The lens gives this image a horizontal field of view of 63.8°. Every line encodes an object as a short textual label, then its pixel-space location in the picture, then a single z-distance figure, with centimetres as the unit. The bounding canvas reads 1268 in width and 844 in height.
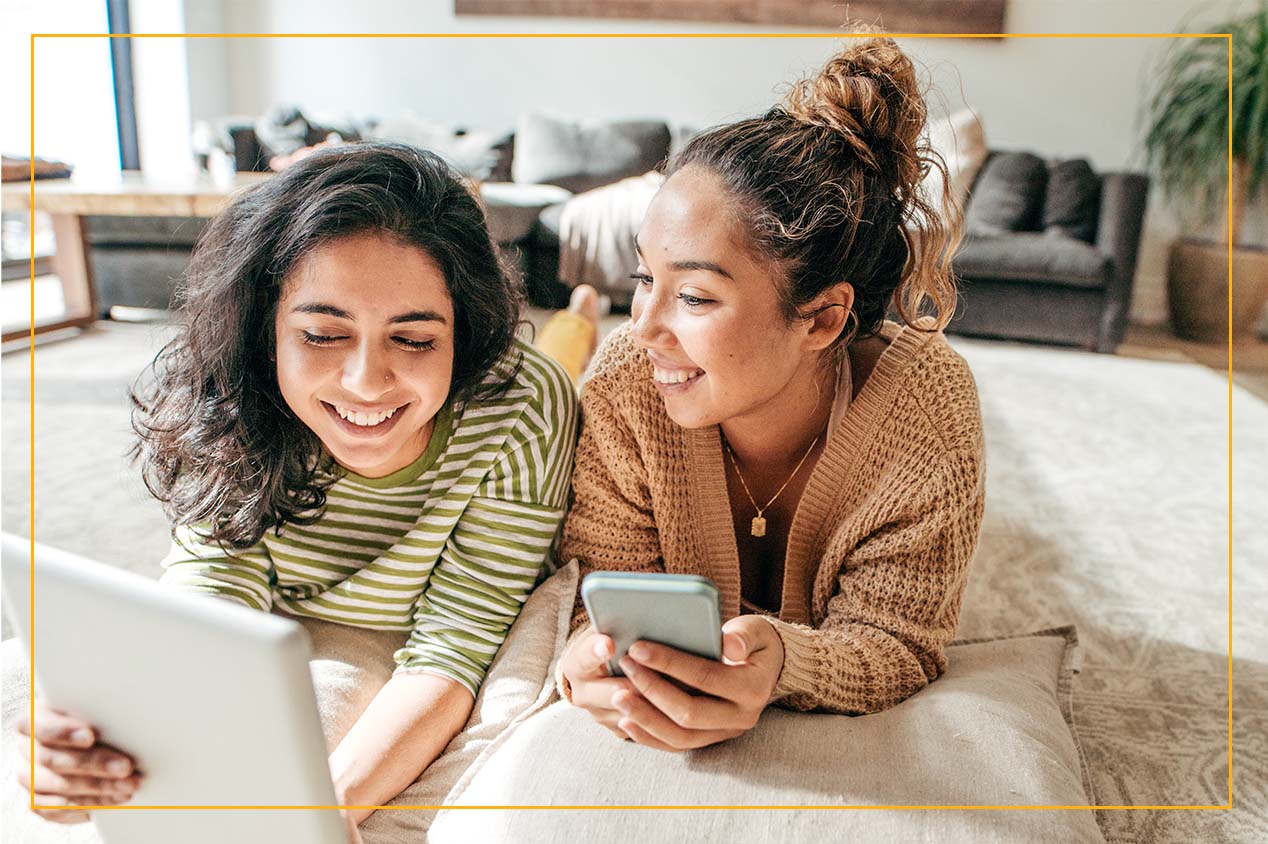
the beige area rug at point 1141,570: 120
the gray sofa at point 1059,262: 334
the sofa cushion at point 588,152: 397
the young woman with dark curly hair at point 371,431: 89
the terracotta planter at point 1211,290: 378
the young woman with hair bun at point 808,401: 92
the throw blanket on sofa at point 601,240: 328
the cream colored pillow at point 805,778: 77
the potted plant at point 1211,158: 377
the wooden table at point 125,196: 261
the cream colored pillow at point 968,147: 359
